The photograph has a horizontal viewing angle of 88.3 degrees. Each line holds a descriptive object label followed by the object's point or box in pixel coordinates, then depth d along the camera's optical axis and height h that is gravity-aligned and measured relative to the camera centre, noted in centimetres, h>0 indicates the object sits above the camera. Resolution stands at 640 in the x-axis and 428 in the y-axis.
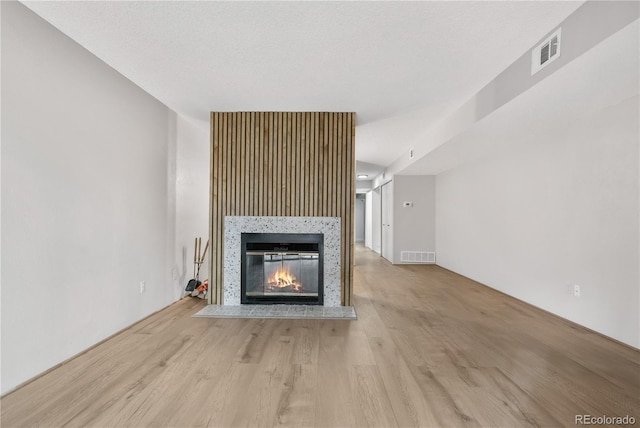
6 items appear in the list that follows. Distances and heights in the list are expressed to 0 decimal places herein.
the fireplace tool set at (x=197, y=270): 466 -83
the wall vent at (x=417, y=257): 805 -97
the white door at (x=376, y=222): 1036 -15
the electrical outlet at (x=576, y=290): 363 -80
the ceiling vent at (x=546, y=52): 242 +127
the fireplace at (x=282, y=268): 421 -66
